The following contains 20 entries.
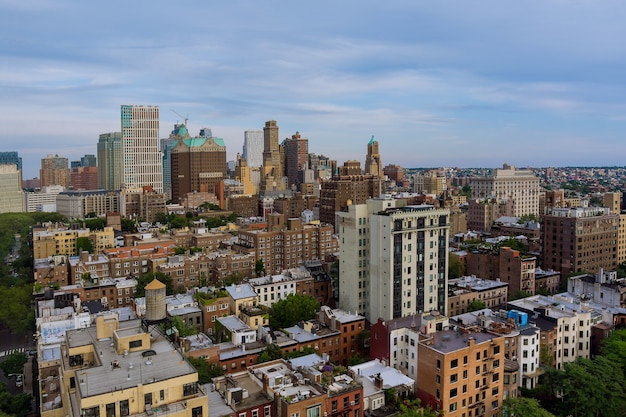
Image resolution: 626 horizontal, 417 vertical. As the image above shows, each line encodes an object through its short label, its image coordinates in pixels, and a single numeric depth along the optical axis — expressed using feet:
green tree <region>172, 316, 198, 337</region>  226.89
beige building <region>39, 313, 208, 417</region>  116.98
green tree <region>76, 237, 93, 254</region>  450.71
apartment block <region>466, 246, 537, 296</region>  324.39
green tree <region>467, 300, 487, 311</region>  282.77
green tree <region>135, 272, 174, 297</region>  330.95
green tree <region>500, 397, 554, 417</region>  164.55
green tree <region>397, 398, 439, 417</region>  153.69
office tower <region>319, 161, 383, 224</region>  591.78
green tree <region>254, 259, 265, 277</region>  389.42
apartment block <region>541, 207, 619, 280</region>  361.51
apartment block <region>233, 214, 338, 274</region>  415.44
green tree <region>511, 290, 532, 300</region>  298.58
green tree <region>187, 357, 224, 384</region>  180.45
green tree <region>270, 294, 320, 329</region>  263.29
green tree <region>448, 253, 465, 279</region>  368.48
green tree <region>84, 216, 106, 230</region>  585.34
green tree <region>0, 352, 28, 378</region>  239.71
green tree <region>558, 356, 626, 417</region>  182.60
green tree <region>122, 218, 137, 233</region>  582.35
